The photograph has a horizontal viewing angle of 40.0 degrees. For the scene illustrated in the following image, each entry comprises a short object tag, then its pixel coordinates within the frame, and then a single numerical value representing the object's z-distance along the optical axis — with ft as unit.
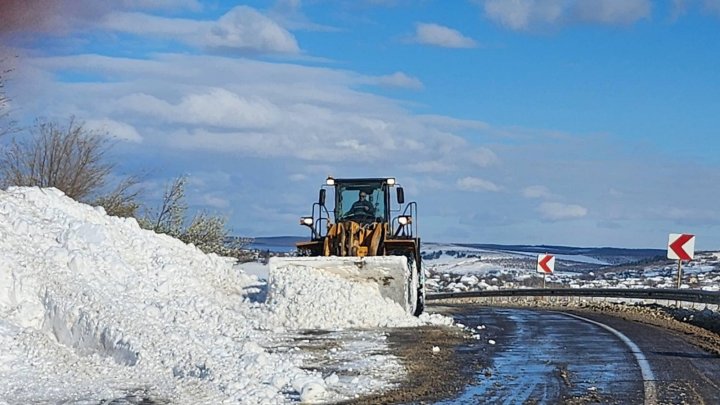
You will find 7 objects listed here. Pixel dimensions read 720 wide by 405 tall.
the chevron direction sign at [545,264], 136.46
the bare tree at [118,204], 102.94
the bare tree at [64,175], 95.96
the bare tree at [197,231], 110.93
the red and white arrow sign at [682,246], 90.38
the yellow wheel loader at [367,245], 65.46
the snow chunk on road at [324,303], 61.11
